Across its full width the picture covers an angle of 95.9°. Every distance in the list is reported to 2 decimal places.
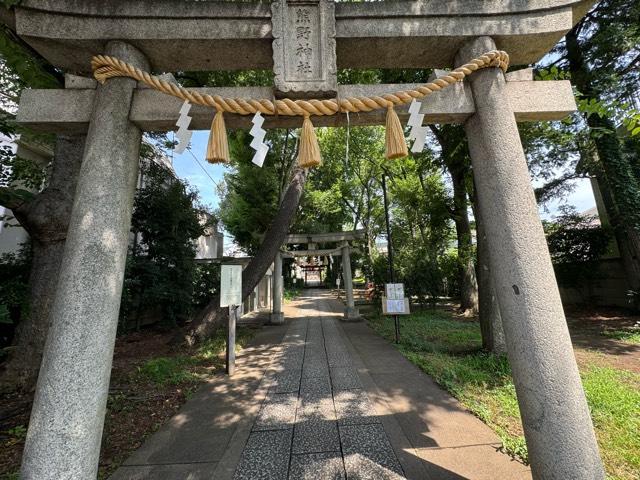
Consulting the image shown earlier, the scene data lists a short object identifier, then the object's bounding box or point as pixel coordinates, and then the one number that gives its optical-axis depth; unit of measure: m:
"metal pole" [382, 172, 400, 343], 7.20
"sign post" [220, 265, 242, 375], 5.32
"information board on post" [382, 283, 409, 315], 7.23
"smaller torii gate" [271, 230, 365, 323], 11.22
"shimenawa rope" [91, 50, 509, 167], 2.03
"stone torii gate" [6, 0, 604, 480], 1.66
